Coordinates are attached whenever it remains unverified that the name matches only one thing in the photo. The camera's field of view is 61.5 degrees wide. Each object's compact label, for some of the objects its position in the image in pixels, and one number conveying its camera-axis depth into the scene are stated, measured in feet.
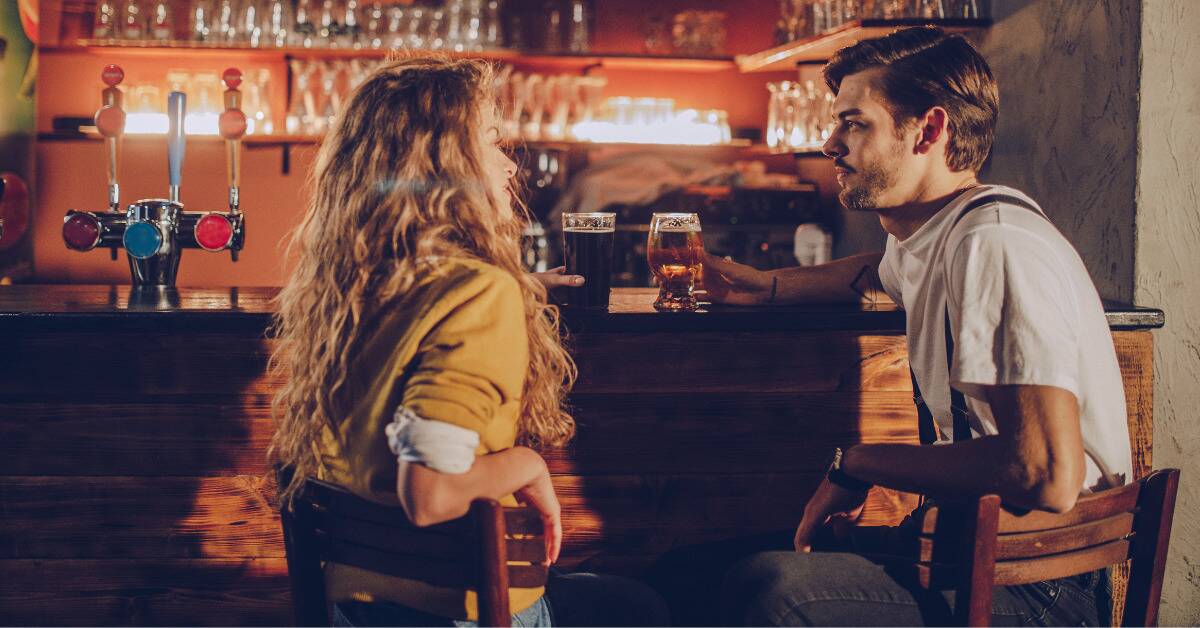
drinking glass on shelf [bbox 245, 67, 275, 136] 14.06
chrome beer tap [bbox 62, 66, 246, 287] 6.65
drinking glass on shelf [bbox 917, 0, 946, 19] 10.17
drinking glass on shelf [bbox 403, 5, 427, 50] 13.78
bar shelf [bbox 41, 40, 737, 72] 13.94
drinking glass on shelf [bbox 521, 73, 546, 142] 14.24
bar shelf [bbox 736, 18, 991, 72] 9.29
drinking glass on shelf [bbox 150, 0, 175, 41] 13.97
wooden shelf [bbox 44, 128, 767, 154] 14.30
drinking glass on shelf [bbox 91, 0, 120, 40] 13.94
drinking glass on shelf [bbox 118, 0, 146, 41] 13.94
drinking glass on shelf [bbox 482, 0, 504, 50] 14.08
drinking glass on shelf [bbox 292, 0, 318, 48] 13.87
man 3.84
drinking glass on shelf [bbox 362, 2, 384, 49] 13.84
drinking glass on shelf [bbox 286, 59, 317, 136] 14.17
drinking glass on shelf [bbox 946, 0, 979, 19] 9.64
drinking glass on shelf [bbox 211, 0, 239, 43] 13.87
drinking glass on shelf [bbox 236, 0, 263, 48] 13.93
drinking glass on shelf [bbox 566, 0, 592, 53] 14.52
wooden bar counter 5.56
